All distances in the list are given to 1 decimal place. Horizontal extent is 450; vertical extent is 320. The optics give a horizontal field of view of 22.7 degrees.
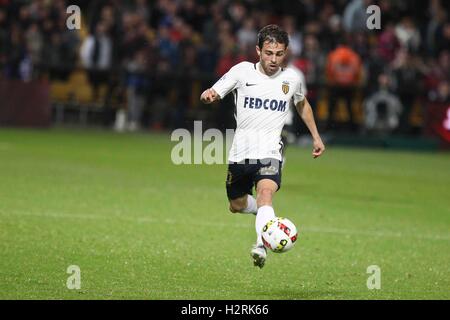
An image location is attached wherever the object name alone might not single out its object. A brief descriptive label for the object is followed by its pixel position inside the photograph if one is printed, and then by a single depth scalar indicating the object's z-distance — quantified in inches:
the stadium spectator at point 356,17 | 1137.4
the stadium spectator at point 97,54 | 1094.4
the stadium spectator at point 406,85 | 1114.1
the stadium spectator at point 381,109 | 1098.7
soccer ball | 350.6
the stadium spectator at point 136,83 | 1112.8
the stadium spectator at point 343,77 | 1076.5
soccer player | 387.3
